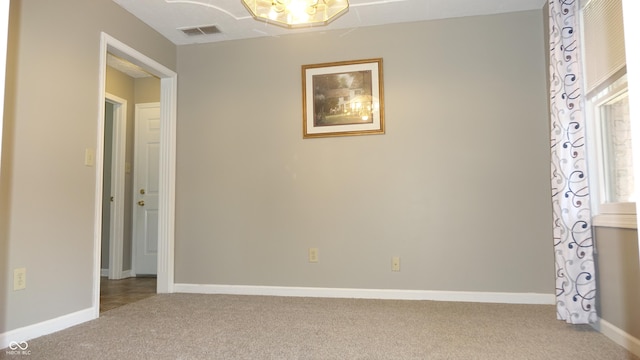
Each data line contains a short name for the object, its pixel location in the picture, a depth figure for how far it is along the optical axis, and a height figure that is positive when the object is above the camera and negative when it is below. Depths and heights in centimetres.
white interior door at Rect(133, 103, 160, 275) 459 +17
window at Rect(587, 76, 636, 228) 216 +25
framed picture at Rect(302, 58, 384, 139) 343 +89
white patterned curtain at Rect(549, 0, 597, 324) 237 +11
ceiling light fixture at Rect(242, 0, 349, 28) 233 +114
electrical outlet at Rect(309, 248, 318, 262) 345 -46
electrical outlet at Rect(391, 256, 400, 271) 331 -52
